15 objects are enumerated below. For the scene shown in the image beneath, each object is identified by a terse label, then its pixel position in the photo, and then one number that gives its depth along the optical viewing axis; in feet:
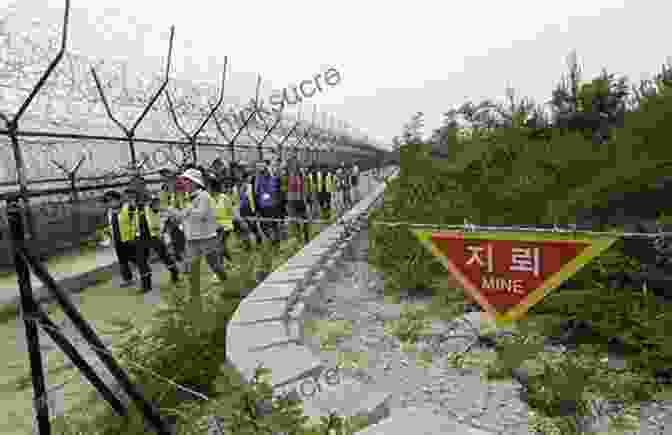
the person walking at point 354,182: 64.88
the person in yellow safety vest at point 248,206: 24.58
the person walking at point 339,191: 51.23
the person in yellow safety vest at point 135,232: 20.02
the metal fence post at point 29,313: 5.35
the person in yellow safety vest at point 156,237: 20.27
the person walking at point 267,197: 24.72
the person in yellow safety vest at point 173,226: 22.30
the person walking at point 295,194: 29.95
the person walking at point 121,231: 20.20
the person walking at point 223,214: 19.44
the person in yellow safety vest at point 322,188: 37.65
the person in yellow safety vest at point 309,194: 38.33
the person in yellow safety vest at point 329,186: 37.87
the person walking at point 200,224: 15.97
